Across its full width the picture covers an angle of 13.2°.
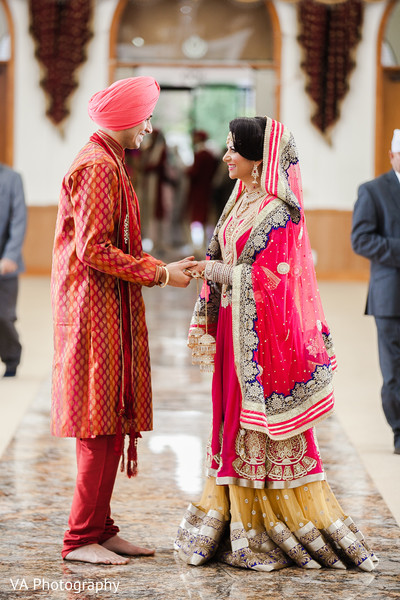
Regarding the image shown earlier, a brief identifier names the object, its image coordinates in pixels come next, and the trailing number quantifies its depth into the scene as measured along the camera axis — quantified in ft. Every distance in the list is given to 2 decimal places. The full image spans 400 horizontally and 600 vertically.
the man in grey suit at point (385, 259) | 27.41
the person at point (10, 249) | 36.55
